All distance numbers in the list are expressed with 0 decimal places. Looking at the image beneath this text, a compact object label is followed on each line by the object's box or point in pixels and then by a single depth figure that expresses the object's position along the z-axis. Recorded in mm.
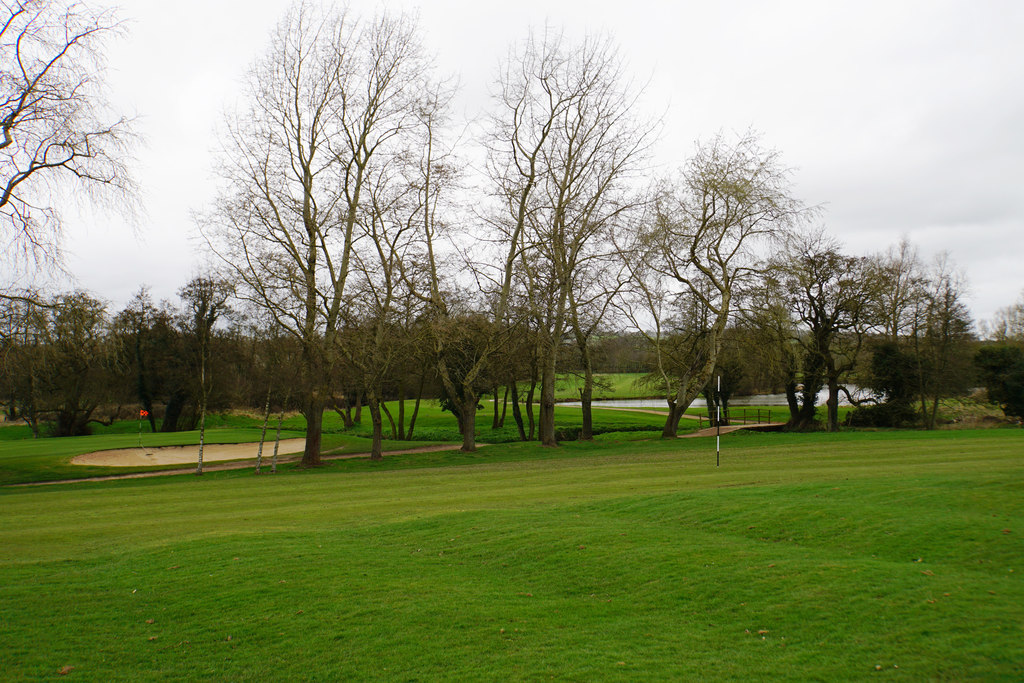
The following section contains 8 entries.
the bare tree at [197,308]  46812
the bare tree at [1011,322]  70900
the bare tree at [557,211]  32938
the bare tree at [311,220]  27469
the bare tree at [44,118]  18797
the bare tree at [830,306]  38906
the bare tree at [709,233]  33969
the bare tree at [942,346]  39031
